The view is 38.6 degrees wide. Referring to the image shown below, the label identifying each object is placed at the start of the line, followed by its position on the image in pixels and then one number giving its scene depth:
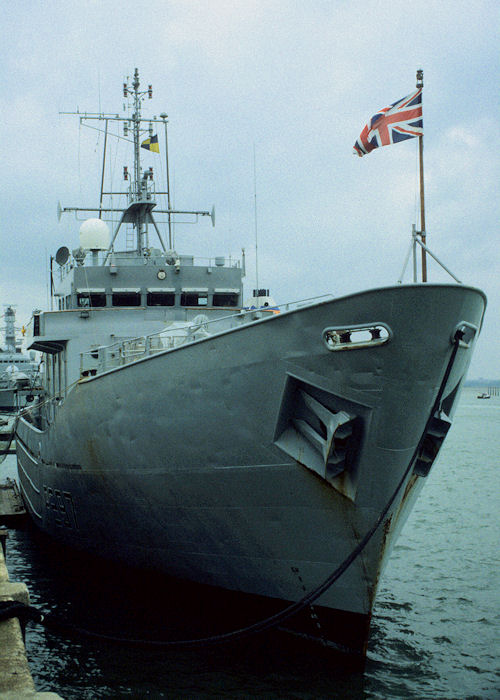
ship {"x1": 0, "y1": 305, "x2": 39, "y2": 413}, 65.25
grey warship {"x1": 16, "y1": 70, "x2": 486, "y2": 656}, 7.48
